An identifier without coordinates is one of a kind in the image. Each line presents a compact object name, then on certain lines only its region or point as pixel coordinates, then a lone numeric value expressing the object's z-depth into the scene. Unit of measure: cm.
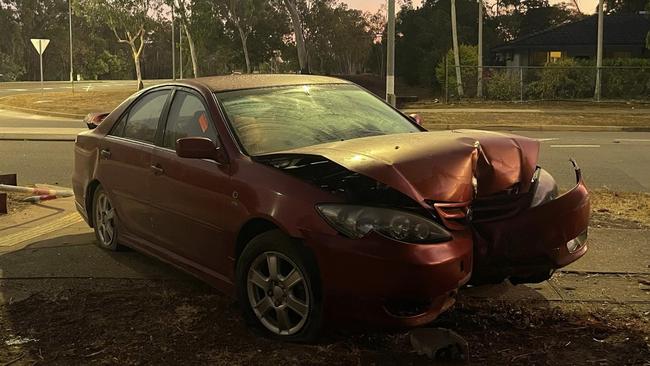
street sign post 3004
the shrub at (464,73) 3312
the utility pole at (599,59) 2898
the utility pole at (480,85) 3109
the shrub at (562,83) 2995
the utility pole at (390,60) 1702
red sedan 328
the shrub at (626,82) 2919
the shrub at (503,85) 3055
